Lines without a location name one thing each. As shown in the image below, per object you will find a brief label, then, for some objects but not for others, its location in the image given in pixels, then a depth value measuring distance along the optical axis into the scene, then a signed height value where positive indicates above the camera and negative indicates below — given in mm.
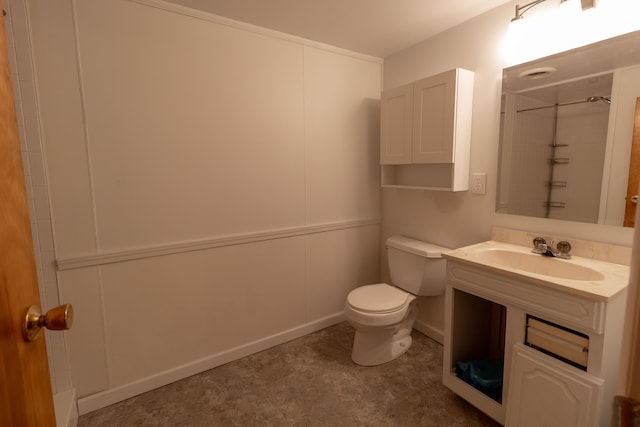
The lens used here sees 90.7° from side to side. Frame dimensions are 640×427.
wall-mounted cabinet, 1960 +286
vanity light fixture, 1624 +853
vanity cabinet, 1173 -736
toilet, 2000 -845
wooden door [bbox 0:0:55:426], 550 -223
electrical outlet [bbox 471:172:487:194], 2000 -77
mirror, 1439 +189
